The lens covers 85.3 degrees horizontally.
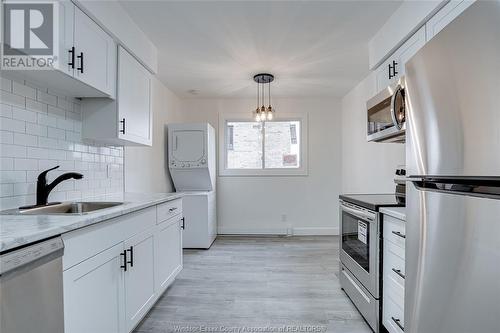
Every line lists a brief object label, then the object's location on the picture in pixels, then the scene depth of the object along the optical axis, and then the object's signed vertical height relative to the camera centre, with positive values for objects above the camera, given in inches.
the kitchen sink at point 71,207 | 65.2 -10.6
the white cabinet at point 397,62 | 77.2 +35.1
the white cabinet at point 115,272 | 49.6 -24.3
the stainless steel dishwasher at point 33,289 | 35.1 -17.2
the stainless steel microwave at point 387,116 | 72.5 +16.2
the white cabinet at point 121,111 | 87.5 +19.2
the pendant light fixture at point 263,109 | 142.8 +31.4
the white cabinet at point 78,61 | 61.9 +28.3
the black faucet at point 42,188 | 67.7 -4.8
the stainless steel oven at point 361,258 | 76.0 -28.7
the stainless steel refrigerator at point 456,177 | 31.4 -1.2
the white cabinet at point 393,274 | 65.4 -27.1
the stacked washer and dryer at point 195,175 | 159.9 -4.0
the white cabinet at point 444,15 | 61.0 +36.8
